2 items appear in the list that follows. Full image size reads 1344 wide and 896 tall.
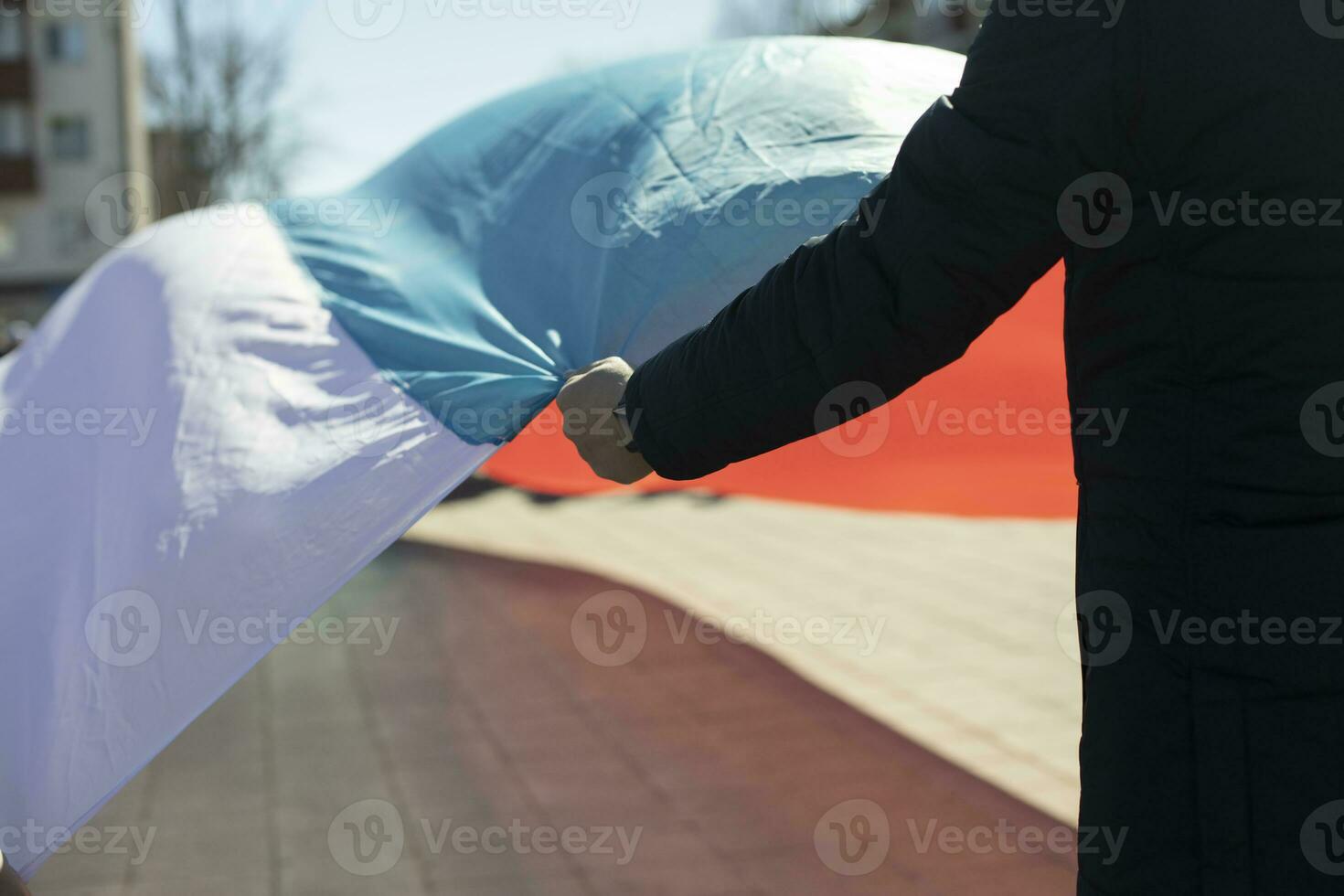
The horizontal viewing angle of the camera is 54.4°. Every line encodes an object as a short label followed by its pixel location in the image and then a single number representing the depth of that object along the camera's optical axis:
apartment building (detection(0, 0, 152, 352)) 35.91
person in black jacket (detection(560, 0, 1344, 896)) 1.20
